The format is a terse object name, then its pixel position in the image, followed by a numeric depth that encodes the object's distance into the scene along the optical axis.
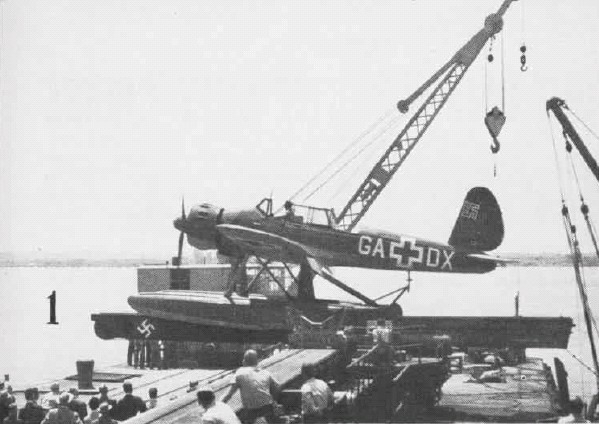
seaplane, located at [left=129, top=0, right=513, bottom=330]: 28.22
